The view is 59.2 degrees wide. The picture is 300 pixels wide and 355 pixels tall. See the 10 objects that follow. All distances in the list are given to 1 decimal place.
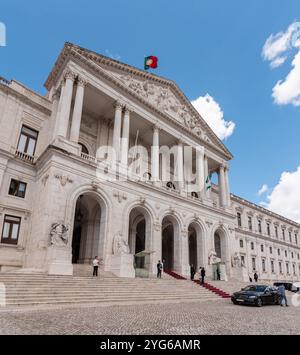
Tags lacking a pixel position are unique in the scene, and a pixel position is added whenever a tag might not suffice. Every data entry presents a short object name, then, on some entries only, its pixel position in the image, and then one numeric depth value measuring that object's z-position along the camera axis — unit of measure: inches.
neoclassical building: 738.2
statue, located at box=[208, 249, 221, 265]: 1092.5
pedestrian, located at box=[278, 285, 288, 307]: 631.0
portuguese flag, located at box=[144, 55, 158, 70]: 1154.7
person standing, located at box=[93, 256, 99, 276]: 663.8
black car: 577.6
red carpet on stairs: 761.3
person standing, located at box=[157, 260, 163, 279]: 828.6
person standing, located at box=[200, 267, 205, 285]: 842.2
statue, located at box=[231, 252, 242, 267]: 1207.4
